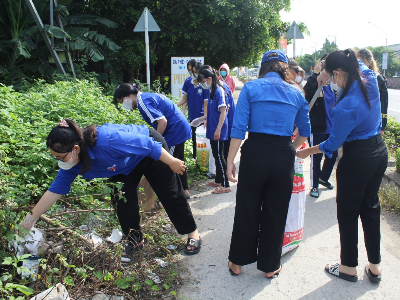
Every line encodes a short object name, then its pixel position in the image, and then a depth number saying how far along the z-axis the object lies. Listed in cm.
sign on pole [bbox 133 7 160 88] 790
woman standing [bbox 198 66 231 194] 521
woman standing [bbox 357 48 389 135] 444
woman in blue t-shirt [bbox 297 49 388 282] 281
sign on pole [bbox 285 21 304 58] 964
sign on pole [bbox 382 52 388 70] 3658
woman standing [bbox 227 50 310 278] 291
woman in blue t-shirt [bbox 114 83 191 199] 404
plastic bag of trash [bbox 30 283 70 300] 222
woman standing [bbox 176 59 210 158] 611
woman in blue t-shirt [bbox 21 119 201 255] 258
